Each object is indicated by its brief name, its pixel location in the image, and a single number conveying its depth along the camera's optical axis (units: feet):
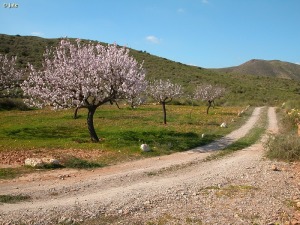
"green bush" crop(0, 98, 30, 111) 149.30
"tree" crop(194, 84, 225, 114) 148.40
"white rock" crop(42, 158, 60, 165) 51.11
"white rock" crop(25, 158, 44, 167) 50.47
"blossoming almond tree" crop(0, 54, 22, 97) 106.93
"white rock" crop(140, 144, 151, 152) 62.95
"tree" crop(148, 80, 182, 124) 110.11
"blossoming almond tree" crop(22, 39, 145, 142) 70.33
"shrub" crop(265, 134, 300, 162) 58.08
